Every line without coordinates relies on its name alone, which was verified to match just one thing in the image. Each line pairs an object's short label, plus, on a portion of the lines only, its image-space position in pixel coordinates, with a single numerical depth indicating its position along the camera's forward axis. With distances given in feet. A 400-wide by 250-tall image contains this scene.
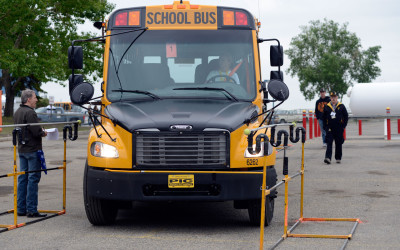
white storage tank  127.95
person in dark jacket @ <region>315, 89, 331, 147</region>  70.95
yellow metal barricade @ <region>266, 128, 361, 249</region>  25.00
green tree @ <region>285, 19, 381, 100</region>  286.25
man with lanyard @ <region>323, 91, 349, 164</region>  55.93
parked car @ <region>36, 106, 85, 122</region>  148.55
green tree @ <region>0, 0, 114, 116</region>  125.29
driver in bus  28.94
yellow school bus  25.63
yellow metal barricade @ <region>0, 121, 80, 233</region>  27.71
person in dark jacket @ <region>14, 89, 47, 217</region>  29.89
